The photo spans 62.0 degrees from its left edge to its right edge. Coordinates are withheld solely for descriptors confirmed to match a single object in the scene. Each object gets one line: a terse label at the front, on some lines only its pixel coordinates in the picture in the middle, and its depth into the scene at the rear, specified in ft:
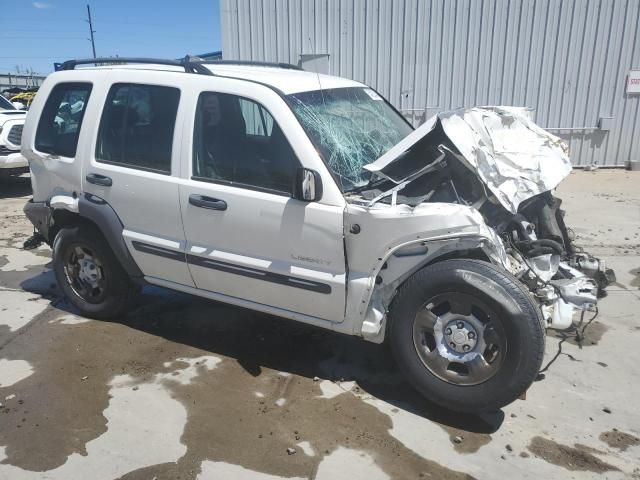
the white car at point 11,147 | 31.94
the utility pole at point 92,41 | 139.44
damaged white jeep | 10.09
